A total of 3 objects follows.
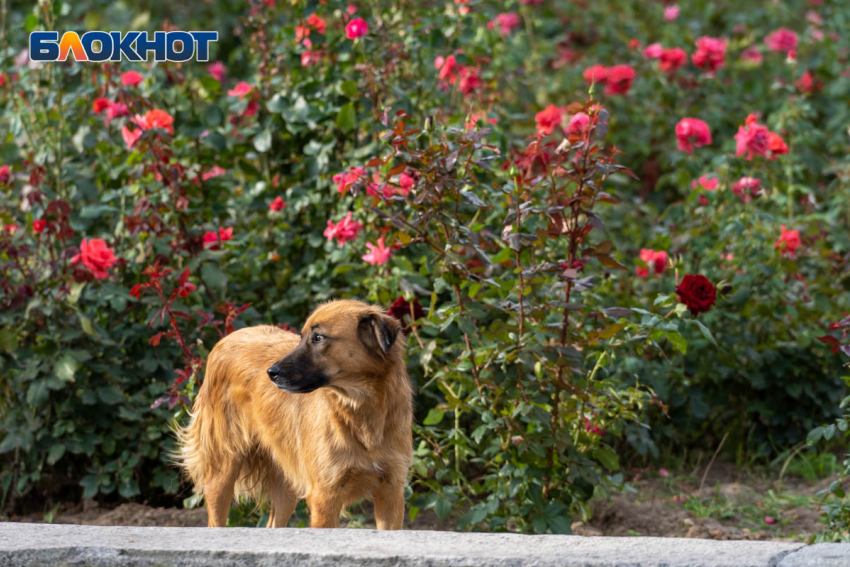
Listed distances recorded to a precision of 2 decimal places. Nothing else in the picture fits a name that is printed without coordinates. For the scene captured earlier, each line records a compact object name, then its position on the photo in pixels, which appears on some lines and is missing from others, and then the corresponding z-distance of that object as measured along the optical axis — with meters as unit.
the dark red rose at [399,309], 8.18
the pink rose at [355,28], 9.72
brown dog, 6.87
